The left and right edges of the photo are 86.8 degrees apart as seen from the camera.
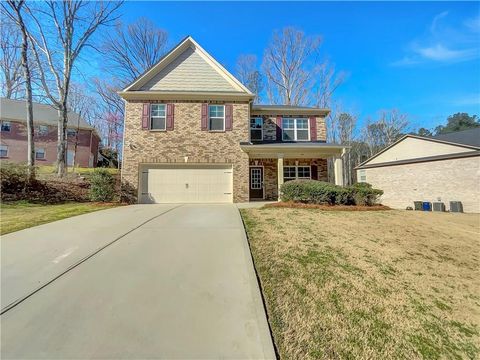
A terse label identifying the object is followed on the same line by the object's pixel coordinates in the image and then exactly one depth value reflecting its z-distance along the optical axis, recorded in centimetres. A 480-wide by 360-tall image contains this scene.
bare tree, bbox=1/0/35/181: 1317
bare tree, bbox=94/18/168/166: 2427
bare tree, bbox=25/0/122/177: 1605
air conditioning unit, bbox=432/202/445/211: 1448
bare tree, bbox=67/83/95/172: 2688
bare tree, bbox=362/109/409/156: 3559
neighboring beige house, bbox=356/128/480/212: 1386
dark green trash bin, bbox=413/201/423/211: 1536
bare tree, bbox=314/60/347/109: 2888
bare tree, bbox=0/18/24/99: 2091
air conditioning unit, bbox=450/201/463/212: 1393
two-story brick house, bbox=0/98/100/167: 2525
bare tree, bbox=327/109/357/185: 3286
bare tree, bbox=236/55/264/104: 2853
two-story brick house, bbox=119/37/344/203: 1284
